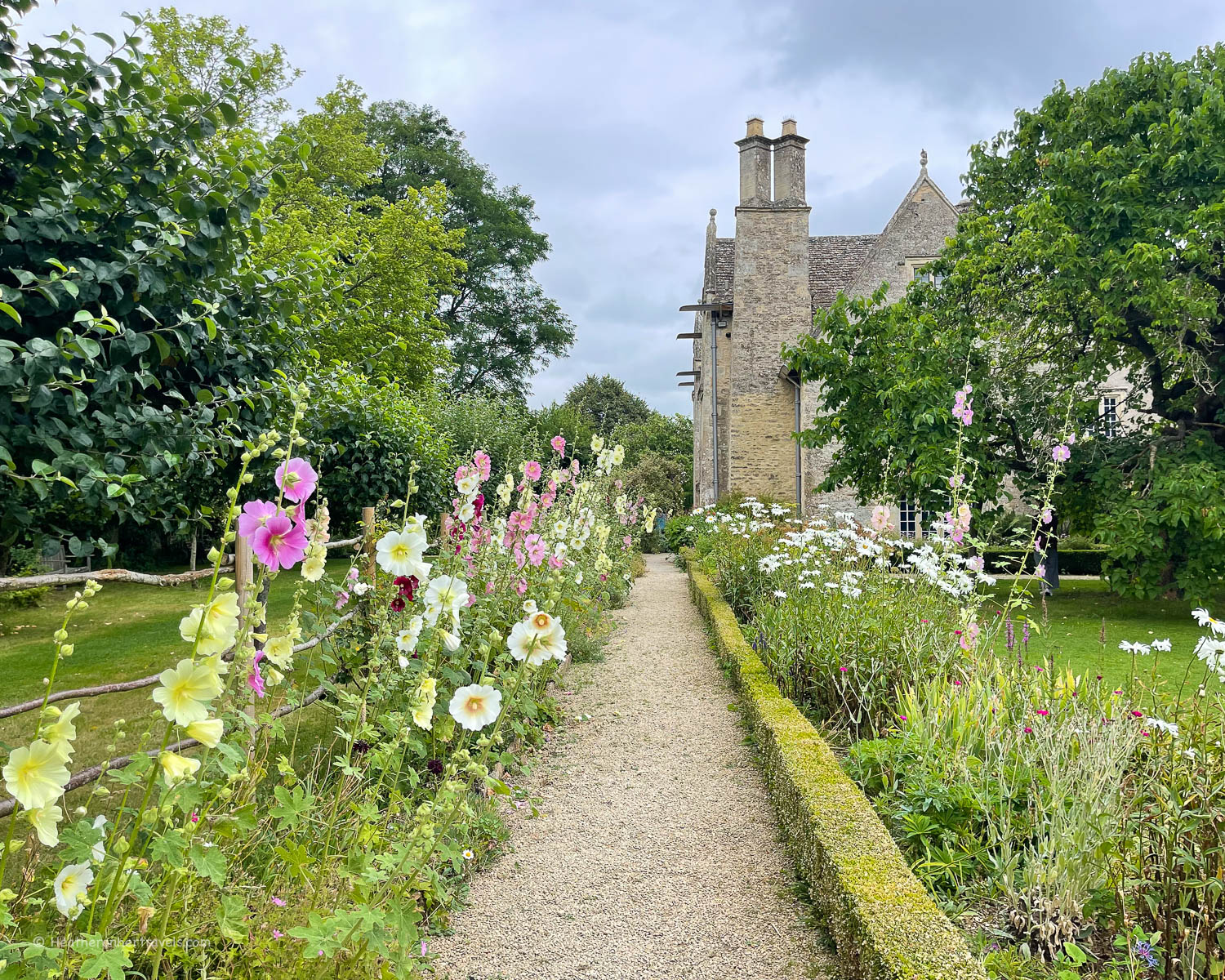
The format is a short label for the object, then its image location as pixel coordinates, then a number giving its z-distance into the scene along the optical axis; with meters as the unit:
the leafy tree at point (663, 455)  25.95
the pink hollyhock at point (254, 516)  1.46
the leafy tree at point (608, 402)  41.88
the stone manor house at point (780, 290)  18.58
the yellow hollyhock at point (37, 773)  1.04
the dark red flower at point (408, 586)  2.92
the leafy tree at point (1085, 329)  9.41
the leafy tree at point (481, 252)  26.59
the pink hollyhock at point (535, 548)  4.07
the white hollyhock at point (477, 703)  1.91
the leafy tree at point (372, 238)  13.36
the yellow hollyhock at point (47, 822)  1.04
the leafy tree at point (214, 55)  16.25
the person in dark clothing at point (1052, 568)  12.90
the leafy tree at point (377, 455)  8.35
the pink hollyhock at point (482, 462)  3.74
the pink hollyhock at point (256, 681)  1.86
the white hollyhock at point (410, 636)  2.18
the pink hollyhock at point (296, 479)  1.53
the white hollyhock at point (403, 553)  1.90
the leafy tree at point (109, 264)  2.81
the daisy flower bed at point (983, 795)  2.17
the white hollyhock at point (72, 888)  1.25
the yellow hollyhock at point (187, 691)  1.13
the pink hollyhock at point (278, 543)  1.49
